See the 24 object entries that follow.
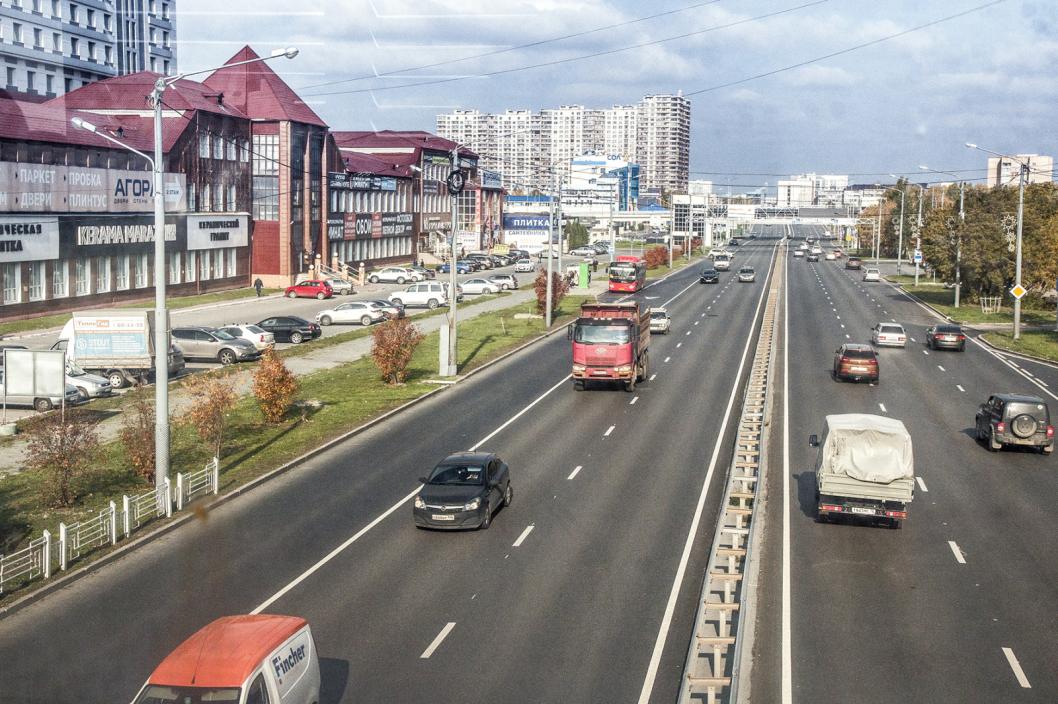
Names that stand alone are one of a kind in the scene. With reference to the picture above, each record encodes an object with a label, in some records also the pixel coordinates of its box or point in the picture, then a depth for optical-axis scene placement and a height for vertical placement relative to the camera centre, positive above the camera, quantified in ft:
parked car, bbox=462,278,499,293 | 282.77 -10.98
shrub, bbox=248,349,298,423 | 109.70 -15.02
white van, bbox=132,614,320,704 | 37.35 -15.39
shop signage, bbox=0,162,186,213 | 177.37 +8.53
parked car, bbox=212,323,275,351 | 164.55 -14.66
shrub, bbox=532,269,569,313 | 226.99 -9.33
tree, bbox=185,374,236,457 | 92.38 -14.62
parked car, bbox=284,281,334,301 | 257.96 -11.65
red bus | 283.38 -7.23
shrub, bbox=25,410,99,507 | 77.97 -15.82
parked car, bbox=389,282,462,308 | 244.63 -11.71
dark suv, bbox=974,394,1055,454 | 100.63 -15.65
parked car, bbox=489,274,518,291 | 296.59 -10.02
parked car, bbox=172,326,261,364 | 157.17 -15.60
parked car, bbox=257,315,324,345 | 183.01 -14.82
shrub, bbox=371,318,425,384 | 136.98 -13.47
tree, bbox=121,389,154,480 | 85.61 -16.26
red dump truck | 131.64 -12.36
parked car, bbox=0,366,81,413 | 116.67 -18.14
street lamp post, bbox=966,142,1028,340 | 185.06 -1.40
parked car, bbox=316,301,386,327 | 212.43 -14.27
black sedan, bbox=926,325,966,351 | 180.45 -13.98
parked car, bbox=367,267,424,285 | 309.01 -9.37
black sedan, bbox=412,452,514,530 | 73.61 -17.43
